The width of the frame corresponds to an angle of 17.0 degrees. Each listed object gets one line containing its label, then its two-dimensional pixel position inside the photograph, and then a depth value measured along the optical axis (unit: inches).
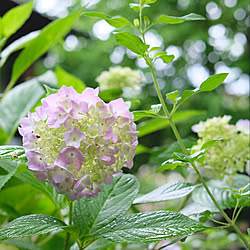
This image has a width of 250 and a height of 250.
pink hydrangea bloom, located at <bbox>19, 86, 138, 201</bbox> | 30.2
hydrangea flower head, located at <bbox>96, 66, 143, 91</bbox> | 51.3
